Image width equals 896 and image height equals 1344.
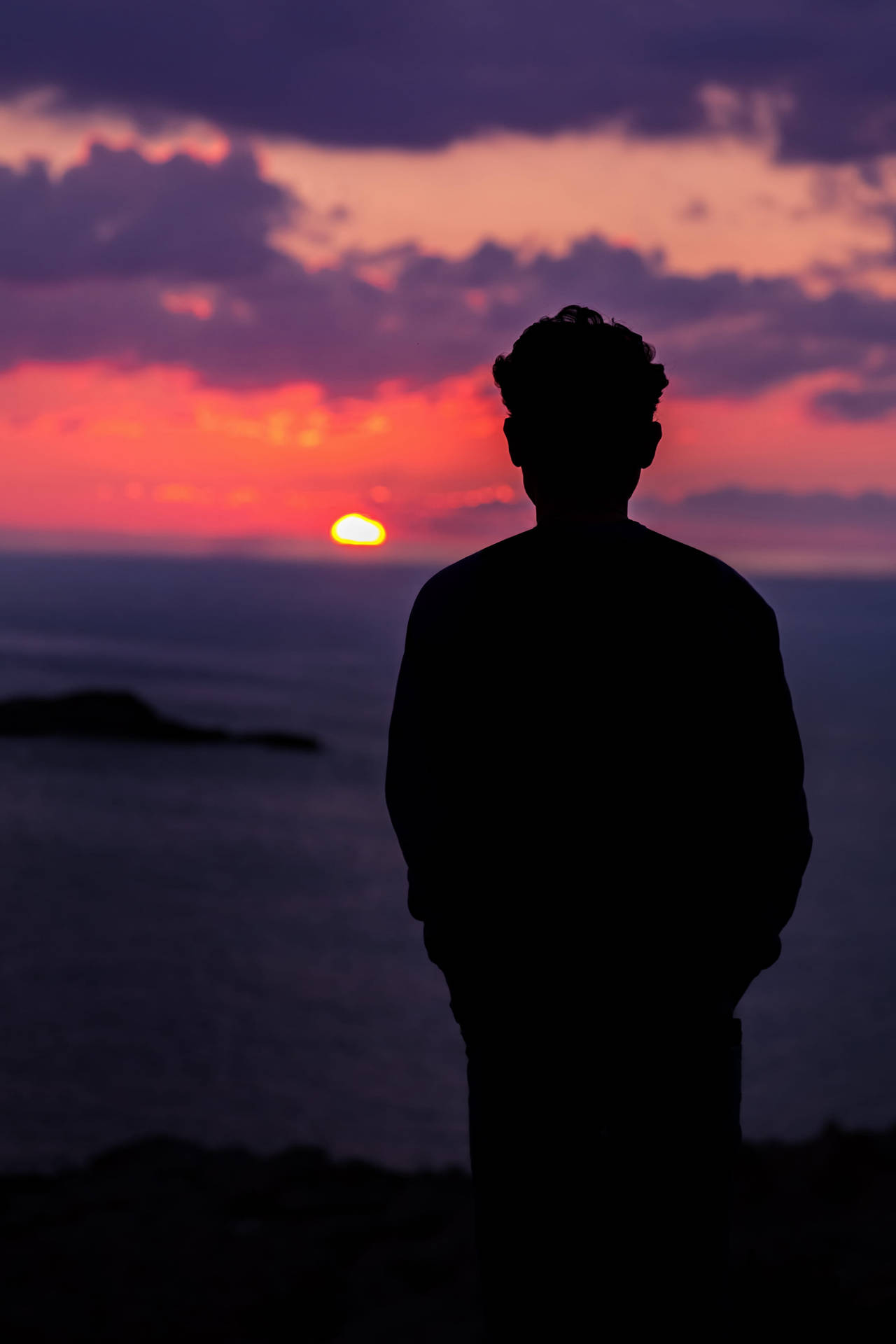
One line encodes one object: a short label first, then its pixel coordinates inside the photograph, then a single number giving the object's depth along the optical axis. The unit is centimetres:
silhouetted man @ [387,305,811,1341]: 220
